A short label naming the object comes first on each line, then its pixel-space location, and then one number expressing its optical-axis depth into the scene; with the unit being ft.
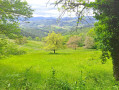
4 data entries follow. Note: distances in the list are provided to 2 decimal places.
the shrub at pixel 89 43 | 222.79
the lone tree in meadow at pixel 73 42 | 206.95
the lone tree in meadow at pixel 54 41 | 139.74
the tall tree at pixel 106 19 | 18.98
